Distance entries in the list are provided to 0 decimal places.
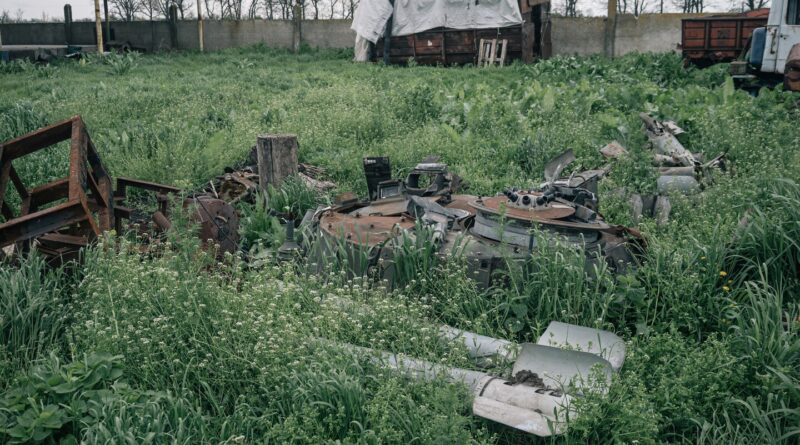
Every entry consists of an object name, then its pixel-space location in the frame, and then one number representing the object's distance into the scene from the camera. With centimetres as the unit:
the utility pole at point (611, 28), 2242
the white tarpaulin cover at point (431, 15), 2073
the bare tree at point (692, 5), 3738
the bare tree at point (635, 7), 4022
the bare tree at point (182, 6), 3762
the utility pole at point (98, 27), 2255
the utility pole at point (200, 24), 2717
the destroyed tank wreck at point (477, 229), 443
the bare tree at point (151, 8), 3972
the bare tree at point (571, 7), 3844
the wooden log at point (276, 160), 658
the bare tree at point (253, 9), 4050
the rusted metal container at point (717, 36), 1677
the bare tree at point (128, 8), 3944
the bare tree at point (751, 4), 3441
